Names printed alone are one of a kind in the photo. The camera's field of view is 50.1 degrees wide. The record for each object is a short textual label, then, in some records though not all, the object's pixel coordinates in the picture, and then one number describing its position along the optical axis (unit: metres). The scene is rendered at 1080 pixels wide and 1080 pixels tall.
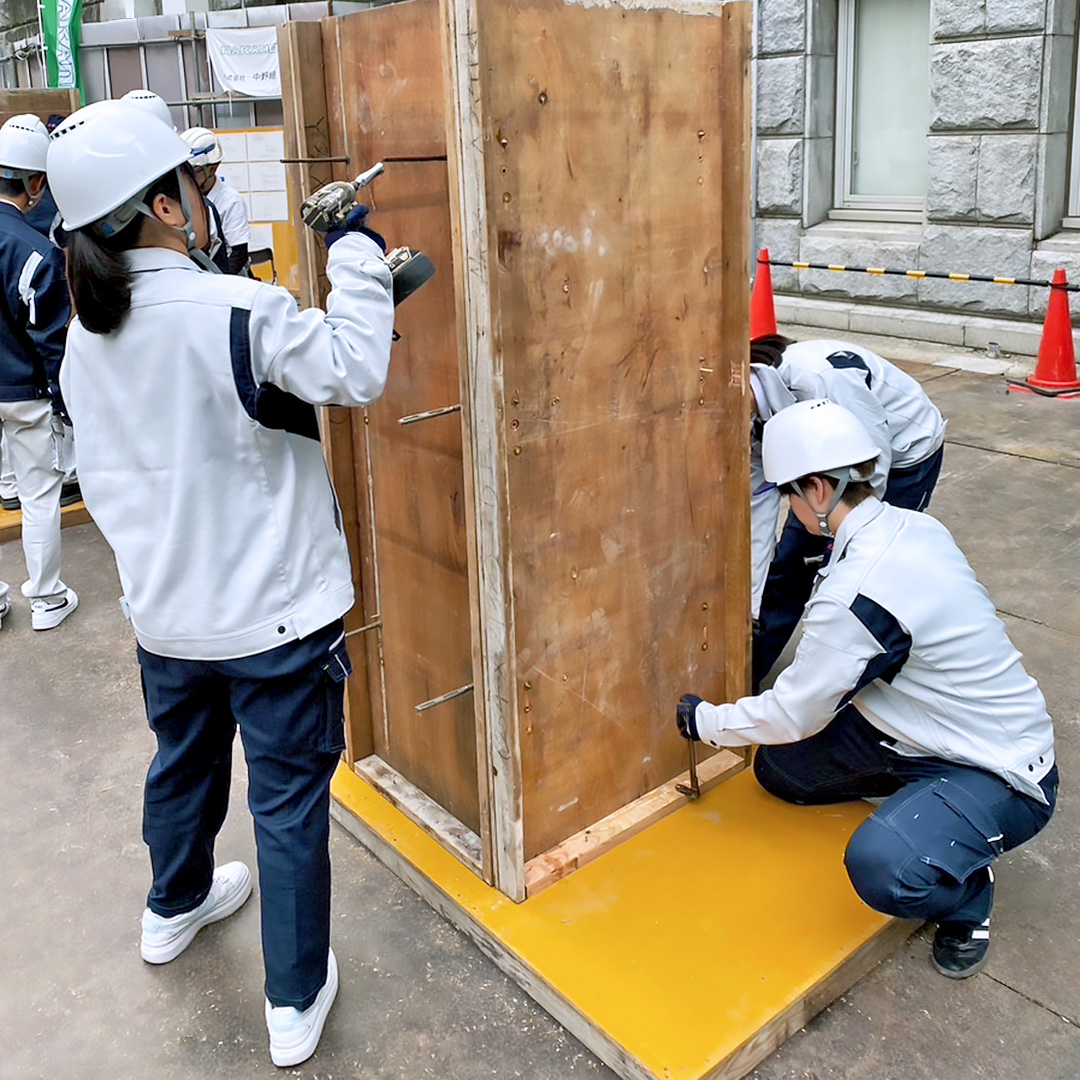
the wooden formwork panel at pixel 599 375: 2.33
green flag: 10.97
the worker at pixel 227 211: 5.44
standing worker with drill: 2.04
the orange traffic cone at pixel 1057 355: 7.11
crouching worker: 2.44
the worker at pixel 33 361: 4.46
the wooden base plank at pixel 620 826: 2.76
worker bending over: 3.39
